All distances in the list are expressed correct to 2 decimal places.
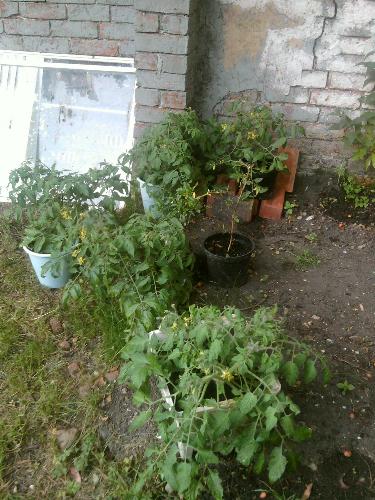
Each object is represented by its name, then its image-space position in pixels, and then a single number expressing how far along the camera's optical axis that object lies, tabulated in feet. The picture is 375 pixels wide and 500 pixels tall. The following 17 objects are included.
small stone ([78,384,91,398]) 7.38
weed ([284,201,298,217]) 11.17
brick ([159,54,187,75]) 10.10
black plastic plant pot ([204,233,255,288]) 8.64
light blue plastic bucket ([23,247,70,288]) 8.64
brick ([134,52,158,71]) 10.29
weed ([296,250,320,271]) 9.57
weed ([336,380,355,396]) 7.02
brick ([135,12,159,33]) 9.84
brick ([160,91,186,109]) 10.53
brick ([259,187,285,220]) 11.02
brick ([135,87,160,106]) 10.68
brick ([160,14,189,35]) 9.66
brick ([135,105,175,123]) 10.84
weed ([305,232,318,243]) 10.35
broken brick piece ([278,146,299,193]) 10.87
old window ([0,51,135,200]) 11.89
